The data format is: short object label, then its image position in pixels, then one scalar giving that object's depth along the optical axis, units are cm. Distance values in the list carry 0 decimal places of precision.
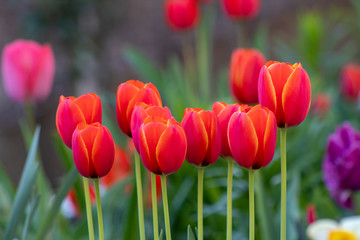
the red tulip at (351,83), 383
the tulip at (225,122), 168
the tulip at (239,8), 337
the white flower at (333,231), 191
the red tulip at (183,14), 353
